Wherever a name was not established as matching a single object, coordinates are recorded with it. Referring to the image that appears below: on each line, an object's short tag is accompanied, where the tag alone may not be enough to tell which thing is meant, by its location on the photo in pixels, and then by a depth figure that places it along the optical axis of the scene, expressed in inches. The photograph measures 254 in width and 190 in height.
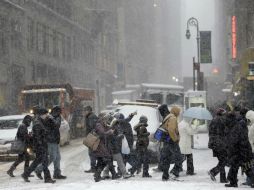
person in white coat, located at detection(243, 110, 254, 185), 494.9
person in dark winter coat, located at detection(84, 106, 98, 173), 611.0
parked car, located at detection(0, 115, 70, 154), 826.2
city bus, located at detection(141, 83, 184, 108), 1605.6
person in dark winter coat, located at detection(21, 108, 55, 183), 528.1
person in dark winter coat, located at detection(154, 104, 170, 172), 585.8
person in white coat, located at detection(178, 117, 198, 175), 587.2
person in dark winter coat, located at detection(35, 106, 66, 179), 546.9
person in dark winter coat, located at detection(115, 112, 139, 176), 591.8
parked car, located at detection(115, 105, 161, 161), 719.1
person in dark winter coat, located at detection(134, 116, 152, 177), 569.8
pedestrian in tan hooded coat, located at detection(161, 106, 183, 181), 529.3
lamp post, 1492.1
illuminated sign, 2351.4
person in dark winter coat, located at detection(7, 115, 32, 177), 573.6
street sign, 1640.9
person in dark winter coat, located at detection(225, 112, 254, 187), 475.2
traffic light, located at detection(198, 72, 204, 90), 1583.7
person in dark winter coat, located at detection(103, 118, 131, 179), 548.7
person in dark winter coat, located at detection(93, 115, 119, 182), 527.0
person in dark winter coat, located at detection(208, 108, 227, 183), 515.7
